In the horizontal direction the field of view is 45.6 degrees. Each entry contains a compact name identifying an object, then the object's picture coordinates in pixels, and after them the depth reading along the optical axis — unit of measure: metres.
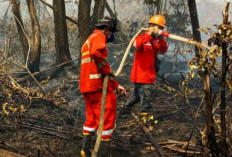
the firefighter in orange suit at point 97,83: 3.30
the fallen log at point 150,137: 3.34
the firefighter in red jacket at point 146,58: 4.59
